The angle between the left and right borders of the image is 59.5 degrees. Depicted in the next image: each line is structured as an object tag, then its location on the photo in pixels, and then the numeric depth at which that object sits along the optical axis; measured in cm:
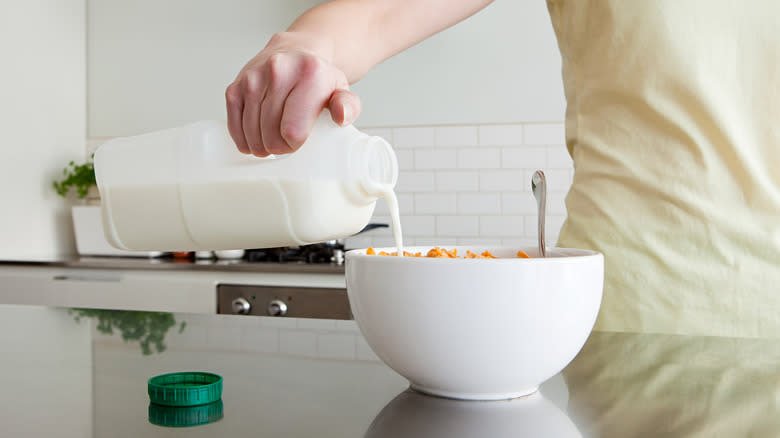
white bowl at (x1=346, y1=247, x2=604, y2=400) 45
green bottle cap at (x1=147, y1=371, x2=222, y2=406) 45
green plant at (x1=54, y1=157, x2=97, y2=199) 273
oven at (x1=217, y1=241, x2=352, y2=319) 209
